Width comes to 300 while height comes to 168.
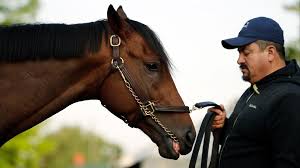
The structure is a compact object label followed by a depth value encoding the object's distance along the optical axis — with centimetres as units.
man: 933
